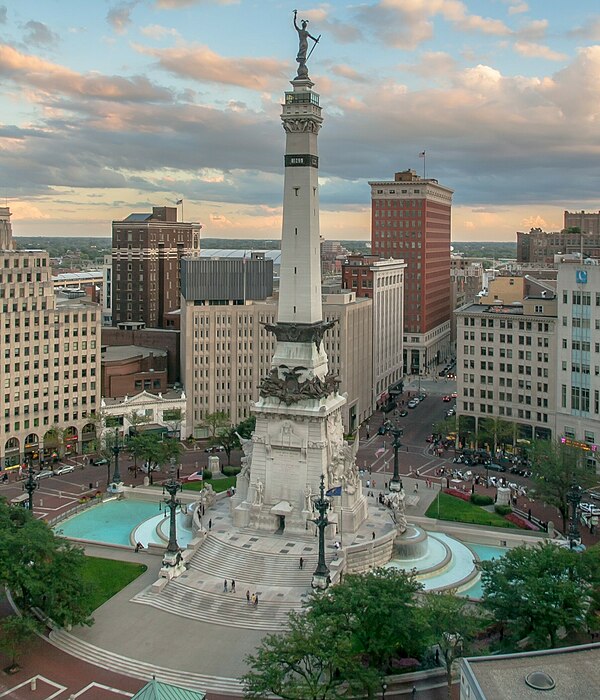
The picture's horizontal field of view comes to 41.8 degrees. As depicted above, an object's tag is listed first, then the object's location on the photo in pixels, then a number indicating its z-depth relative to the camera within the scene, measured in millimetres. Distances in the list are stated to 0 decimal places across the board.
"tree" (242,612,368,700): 41550
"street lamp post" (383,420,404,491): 80688
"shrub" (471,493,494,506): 88688
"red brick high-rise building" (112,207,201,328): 164250
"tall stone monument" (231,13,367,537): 71625
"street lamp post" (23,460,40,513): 73562
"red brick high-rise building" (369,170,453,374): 181875
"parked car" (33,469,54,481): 98756
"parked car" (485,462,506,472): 103750
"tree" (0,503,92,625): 52781
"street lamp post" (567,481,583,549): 64812
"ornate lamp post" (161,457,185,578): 63688
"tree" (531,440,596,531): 78500
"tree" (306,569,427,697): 46281
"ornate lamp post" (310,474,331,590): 59150
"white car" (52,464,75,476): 100875
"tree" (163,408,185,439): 119062
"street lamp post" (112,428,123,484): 91312
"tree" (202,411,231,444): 112938
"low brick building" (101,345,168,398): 122312
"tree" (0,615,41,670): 49375
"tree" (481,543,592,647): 47500
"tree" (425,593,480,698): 46750
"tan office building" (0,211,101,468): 106062
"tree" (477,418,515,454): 108750
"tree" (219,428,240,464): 105488
